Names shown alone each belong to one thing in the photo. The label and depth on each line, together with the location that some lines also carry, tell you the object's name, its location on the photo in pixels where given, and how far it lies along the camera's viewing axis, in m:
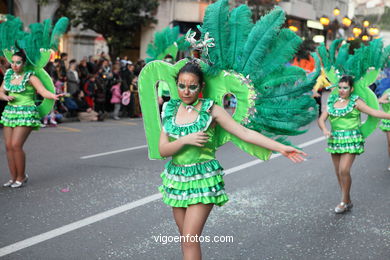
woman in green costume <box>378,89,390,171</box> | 9.25
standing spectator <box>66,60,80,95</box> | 14.31
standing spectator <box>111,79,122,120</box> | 15.62
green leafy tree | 20.75
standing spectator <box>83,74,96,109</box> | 14.95
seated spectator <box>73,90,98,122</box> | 14.91
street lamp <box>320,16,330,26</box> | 26.27
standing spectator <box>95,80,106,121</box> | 14.96
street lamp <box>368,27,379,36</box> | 30.48
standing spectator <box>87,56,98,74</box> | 15.61
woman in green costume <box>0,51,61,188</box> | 6.61
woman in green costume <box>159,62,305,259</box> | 3.48
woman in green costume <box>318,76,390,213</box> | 6.20
